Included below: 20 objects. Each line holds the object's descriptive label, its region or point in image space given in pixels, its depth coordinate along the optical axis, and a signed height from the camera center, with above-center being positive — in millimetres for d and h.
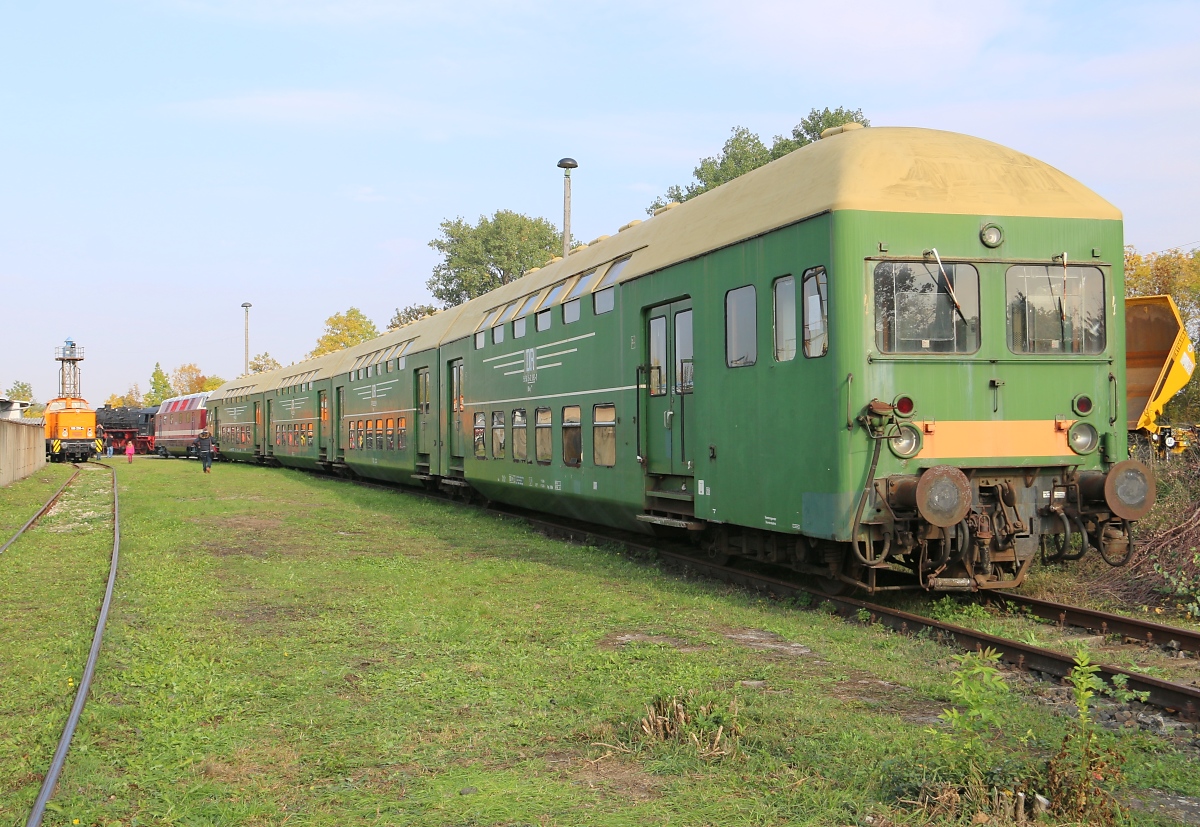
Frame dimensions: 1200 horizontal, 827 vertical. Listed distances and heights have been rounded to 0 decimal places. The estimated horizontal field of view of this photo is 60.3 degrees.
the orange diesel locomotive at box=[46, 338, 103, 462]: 50062 +363
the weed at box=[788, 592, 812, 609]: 9492 -1632
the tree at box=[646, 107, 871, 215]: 55062 +15377
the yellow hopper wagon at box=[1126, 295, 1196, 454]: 13375 +802
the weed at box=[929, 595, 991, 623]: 8545 -1599
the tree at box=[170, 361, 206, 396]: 114875 +6026
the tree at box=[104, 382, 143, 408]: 140738 +4905
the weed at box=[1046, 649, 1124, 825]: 4227 -1511
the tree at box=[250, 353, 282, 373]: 95250 +6438
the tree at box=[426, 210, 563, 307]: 77688 +13436
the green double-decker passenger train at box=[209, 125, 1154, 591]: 8430 +494
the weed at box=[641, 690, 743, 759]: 5262 -1581
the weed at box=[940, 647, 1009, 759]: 4566 -1274
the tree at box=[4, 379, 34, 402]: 151300 +6882
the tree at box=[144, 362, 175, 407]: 111812 +5198
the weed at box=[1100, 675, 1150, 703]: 5715 -1562
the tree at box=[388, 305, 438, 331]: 81238 +9439
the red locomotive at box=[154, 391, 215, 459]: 53594 +541
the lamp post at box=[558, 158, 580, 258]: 24984 +5872
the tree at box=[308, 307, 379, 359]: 76375 +7584
